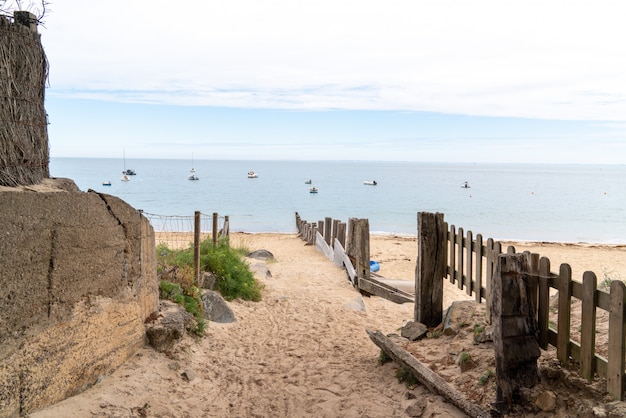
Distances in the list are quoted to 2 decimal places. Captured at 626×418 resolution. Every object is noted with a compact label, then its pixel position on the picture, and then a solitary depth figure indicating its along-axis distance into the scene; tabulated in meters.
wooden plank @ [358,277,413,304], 10.09
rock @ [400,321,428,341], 6.47
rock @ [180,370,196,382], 5.78
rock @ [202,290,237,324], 7.90
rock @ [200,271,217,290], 8.91
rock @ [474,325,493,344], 5.36
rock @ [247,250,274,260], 16.53
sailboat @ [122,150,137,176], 110.31
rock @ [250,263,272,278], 12.06
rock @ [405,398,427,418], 4.74
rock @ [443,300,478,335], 6.15
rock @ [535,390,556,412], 4.01
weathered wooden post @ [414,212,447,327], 6.78
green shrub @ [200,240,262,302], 9.28
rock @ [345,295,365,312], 9.65
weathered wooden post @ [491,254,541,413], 4.32
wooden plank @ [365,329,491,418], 4.41
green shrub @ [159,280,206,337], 7.01
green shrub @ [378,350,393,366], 6.11
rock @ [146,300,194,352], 5.97
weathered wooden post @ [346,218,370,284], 11.92
